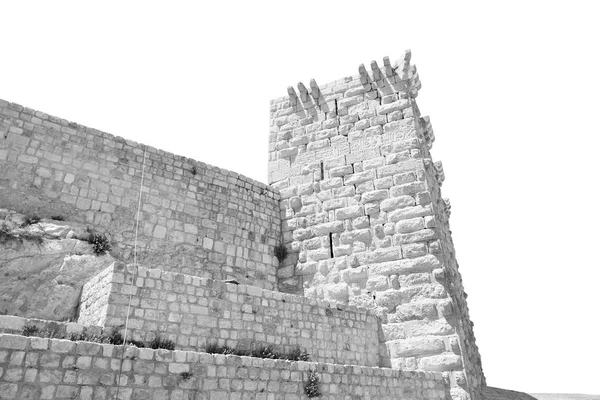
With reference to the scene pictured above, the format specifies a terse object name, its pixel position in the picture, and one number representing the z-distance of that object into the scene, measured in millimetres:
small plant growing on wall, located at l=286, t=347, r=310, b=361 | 7359
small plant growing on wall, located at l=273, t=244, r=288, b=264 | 10711
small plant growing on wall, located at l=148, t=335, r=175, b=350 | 6066
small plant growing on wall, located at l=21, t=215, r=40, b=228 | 7580
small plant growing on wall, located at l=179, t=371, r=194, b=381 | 5429
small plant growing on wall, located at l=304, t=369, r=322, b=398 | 6270
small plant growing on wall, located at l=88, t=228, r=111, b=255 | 8078
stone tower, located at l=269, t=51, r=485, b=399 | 8742
